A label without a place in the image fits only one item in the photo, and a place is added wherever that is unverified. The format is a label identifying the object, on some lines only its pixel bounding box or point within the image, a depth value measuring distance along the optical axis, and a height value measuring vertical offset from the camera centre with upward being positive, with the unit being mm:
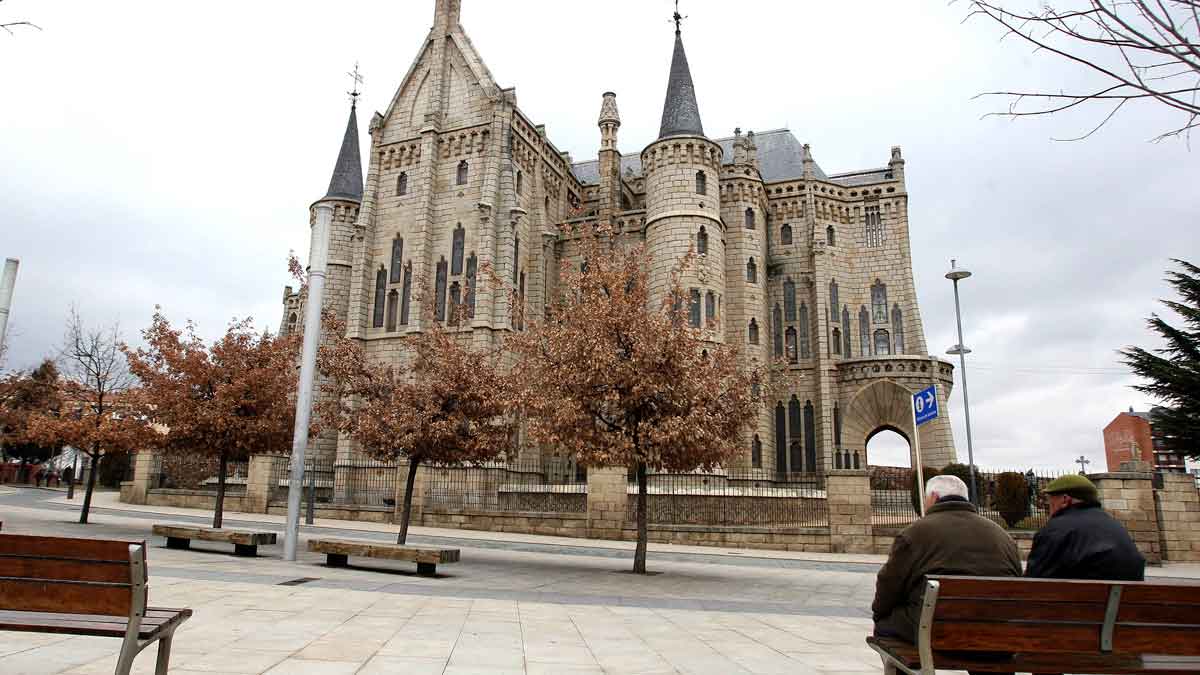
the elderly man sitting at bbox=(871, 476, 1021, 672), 4074 -442
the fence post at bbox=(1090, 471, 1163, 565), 17750 -576
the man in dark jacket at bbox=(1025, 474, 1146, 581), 4176 -362
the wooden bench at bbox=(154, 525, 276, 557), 12117 -1116
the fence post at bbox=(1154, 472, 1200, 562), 17797 -888
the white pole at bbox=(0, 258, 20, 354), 11094 +2597
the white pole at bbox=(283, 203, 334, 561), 11961 +1756
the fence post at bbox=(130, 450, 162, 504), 28219 -296
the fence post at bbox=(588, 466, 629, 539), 20188 -834
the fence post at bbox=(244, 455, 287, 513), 25422 -517
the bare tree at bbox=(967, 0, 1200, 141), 3954 +2308
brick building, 43969 +2819
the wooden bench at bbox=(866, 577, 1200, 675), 3543 -675
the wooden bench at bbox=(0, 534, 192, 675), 3738 -560
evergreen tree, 24828 +3484
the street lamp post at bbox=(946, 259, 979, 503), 19562 +3519
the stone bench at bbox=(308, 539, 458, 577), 10578 -1164
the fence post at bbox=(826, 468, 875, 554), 18266 -944
